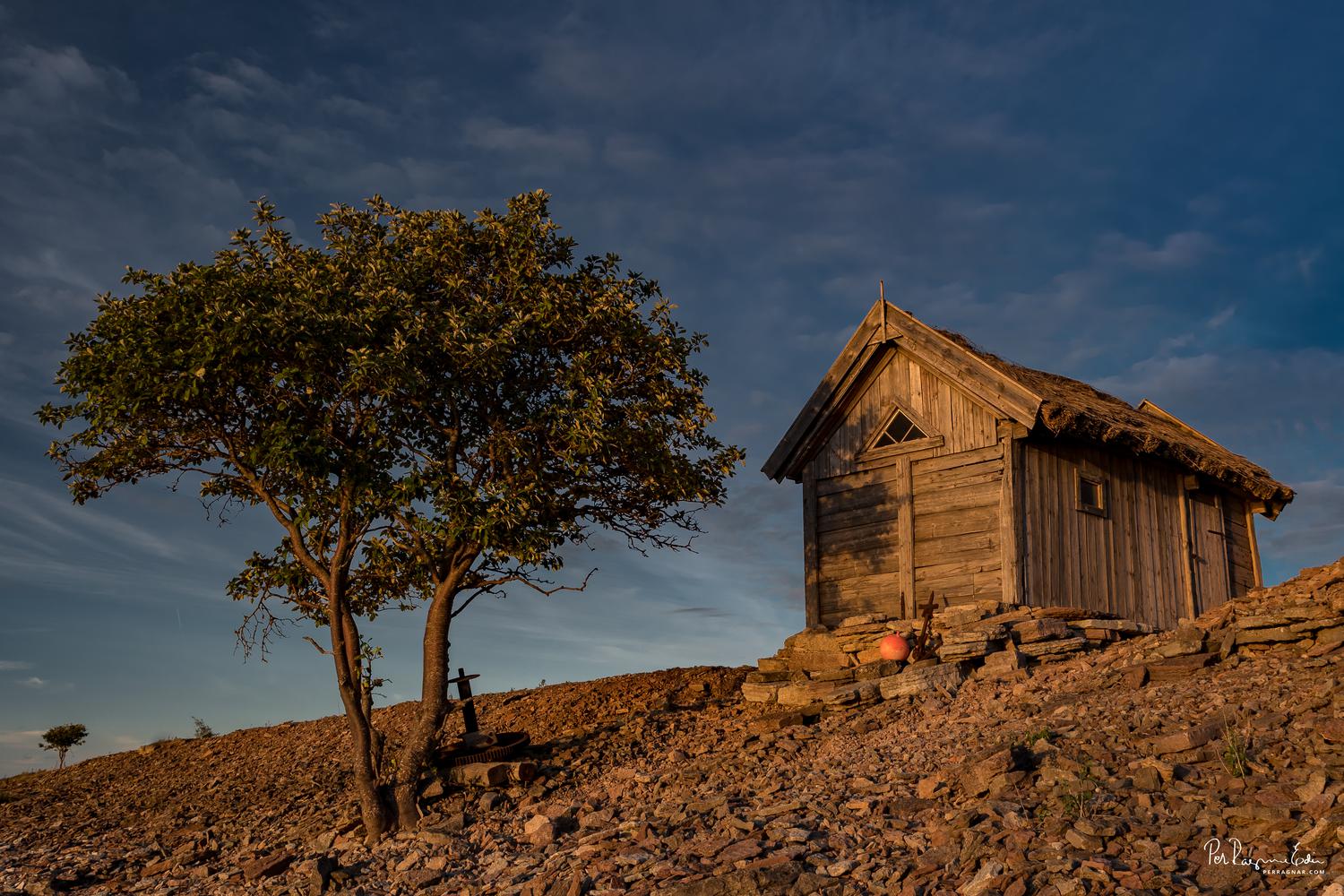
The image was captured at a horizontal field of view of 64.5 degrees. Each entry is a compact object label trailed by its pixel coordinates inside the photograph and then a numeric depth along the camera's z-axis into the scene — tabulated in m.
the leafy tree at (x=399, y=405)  14.43
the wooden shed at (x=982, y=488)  19.36
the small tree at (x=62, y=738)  27.09
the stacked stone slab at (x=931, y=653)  17.23
